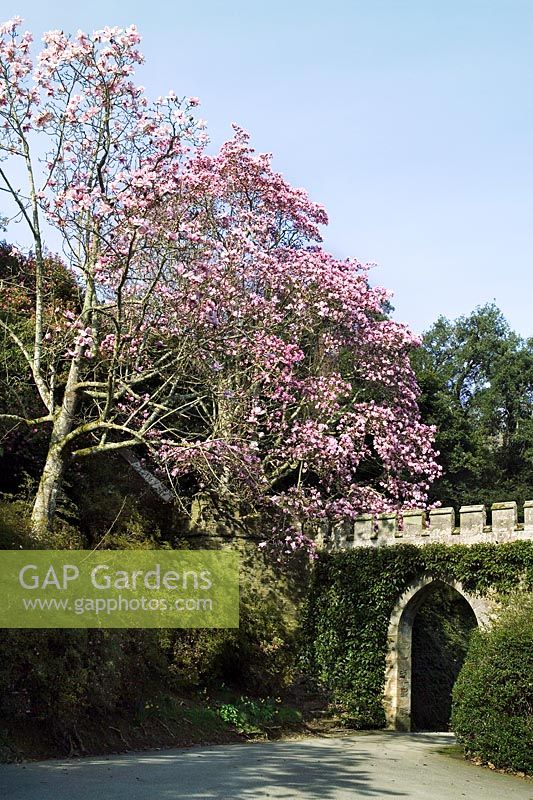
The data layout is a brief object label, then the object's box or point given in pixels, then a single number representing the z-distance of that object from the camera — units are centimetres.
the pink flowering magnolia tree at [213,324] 1379
